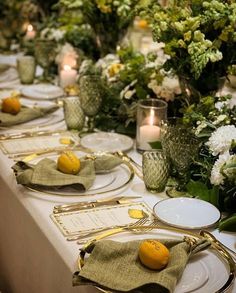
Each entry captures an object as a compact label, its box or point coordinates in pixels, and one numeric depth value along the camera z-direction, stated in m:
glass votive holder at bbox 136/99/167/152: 1.84
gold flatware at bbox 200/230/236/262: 1.26
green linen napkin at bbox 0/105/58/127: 2.05
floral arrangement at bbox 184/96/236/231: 1.38
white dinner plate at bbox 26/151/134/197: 1.52
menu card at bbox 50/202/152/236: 1.36
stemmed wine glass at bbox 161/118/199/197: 1.51
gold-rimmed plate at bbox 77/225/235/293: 1.12
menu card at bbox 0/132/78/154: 1.86
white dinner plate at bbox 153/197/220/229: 1.36
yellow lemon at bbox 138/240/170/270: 1.14
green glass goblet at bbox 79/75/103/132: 1.97
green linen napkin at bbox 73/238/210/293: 1.09
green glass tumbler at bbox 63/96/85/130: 2.02
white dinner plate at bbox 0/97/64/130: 2.07
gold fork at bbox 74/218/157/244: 1.29
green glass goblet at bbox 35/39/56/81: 2.68
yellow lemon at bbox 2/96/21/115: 2.10
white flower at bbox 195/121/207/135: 1.53
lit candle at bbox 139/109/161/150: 1.84
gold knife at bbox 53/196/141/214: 1.45
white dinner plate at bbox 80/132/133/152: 1.86
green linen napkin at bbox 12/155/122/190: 1.53
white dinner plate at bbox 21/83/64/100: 2.43
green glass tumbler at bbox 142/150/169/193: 1.53
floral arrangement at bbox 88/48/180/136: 1.91
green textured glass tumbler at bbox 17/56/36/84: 2.59
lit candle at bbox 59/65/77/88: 2.56
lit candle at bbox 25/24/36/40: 3.26
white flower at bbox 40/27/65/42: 2.85
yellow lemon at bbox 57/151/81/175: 1.57
